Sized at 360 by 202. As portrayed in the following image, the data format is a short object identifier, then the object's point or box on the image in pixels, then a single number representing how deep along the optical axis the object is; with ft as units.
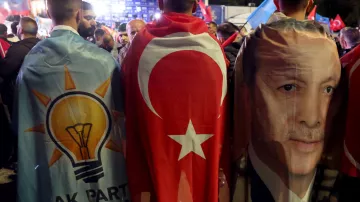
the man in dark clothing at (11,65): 10.59
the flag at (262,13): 10.24
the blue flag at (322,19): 34.78
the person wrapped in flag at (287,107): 6.62
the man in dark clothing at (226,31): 13.06
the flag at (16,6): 23.97
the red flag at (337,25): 37.76
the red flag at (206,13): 26.48
